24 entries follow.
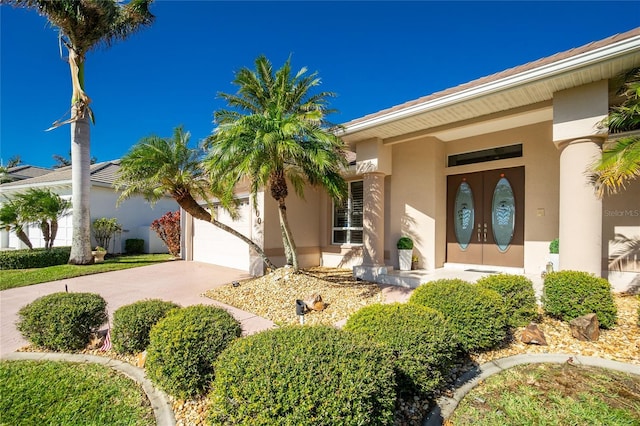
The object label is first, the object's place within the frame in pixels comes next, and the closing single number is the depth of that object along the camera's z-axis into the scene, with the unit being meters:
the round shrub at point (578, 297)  4.87
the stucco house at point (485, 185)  6.11
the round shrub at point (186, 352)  3.24
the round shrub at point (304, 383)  2.09
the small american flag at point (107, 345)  4.75
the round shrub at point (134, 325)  4.36
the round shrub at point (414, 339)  3.05
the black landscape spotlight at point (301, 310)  5.32
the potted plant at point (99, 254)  14.65
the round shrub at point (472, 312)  4.15
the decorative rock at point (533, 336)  4.63
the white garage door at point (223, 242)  12.59
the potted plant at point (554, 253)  7.41
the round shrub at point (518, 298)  5.05
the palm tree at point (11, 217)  13.18
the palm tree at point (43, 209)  13.34
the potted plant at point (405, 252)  9.78
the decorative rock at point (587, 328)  4.61
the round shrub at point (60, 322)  4.72
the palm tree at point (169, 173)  7.84
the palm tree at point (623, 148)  4.86
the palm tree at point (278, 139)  6.75
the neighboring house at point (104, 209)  17.27
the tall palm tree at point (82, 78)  12.54
